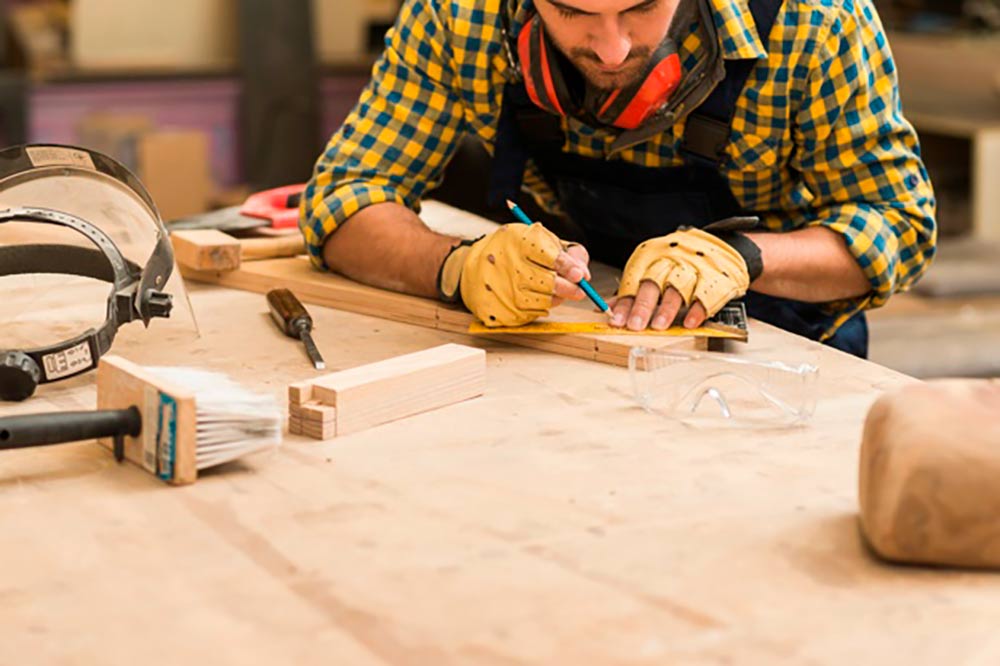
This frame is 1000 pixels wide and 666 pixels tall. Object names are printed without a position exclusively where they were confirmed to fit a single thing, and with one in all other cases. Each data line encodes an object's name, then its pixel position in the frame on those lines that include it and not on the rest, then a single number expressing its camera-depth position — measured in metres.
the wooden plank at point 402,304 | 2.05
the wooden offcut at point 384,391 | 1.74
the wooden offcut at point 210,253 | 2.46
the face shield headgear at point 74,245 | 2.00
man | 2.18
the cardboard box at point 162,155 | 5.76
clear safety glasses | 1.78
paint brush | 1.56
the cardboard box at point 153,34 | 5.93
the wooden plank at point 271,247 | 2.56
